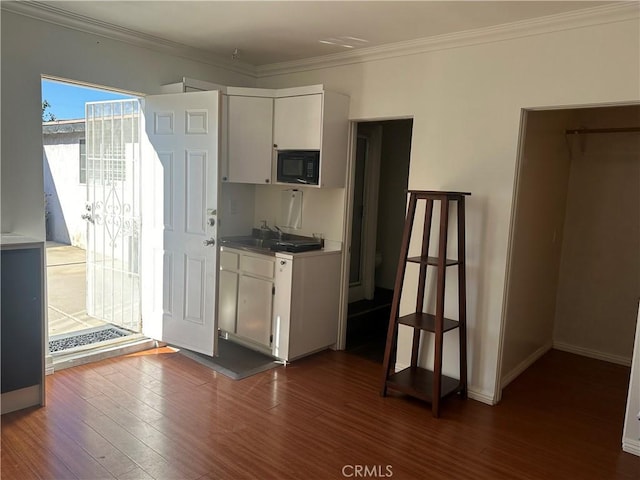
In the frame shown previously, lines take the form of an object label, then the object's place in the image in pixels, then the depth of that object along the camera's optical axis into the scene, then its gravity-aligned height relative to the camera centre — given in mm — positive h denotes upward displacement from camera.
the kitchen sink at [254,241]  4159 -541
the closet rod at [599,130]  3820 +607
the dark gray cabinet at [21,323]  2719 -911
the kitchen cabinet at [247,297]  3844 -982
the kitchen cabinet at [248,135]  3953 +414
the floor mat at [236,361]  3564 -1450
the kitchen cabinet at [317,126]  3723 +501
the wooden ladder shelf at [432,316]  3004 -858
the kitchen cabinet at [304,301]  3697 -951
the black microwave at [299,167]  3789 +160
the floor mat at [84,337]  3797 -1406
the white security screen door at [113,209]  3998 -299
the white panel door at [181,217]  3492 -300
